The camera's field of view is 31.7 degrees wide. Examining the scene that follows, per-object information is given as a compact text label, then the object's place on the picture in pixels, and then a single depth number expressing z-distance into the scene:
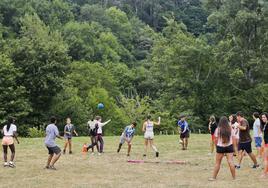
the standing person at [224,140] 13.94
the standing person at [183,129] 24.39
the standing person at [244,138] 16.81
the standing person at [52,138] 16.73
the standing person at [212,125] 20.77
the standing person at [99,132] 22.39
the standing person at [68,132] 22.21
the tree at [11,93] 42.31
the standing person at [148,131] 22.03
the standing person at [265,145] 15.04
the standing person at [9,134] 17.20
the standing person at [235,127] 15.40
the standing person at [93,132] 22.52
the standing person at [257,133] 18.21
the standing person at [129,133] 21.77
